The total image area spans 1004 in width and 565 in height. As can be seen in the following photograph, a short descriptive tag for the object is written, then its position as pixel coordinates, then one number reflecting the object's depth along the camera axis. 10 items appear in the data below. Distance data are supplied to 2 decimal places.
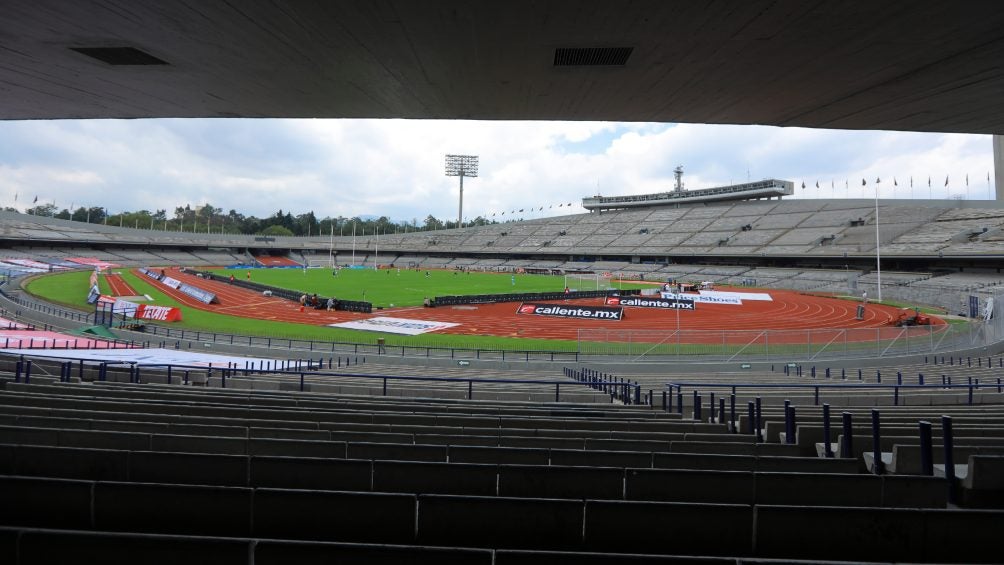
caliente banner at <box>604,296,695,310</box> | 42.66
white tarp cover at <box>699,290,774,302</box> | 48.78
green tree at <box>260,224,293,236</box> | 161.51
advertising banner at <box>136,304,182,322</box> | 32.81
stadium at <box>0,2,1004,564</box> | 3.13
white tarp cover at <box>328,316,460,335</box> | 31.78
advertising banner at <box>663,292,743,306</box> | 46.75
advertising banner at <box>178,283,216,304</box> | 41.53
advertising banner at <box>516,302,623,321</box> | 37.62
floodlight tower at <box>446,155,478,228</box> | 150.75
